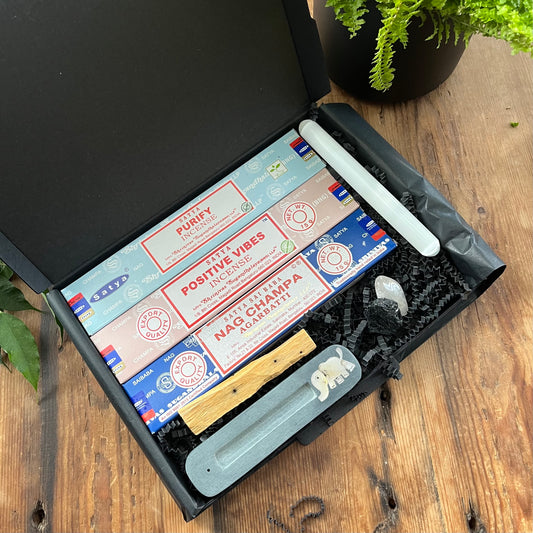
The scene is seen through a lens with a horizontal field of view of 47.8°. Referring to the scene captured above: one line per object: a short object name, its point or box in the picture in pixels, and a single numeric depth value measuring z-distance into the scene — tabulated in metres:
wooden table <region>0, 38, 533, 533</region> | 0.58
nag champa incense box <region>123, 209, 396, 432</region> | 0.55
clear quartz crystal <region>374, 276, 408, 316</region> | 0.56
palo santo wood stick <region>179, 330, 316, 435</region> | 0.53
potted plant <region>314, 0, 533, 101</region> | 0.47
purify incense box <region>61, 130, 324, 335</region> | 0.57
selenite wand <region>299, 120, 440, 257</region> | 0.57
